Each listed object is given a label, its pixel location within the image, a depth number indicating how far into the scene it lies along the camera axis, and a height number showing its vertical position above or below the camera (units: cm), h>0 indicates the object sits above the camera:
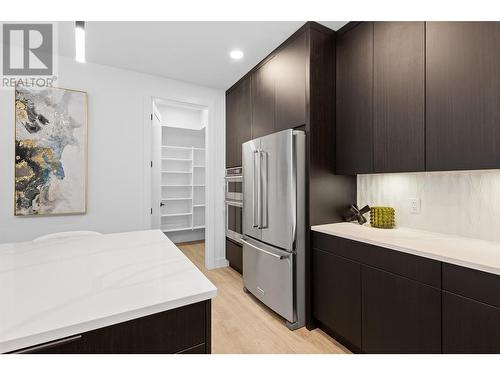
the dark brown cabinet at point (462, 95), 123 +53
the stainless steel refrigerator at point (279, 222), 194 -30
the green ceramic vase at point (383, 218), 189 -23
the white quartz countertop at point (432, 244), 113 -33
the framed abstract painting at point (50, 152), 226 +36
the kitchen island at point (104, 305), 60 -34
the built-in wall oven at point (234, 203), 294 -18
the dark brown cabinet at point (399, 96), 154 +64
